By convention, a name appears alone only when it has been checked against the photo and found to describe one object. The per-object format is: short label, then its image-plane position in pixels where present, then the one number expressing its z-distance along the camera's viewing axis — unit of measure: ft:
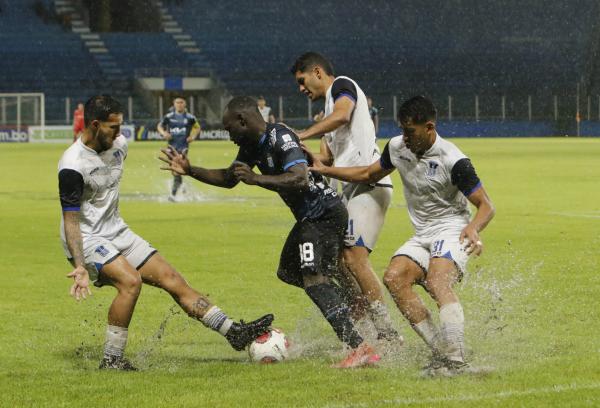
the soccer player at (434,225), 42.52
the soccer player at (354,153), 48.73
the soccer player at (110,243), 44.50
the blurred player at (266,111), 251.50
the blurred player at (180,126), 151.43
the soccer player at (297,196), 43.98
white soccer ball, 46.34
